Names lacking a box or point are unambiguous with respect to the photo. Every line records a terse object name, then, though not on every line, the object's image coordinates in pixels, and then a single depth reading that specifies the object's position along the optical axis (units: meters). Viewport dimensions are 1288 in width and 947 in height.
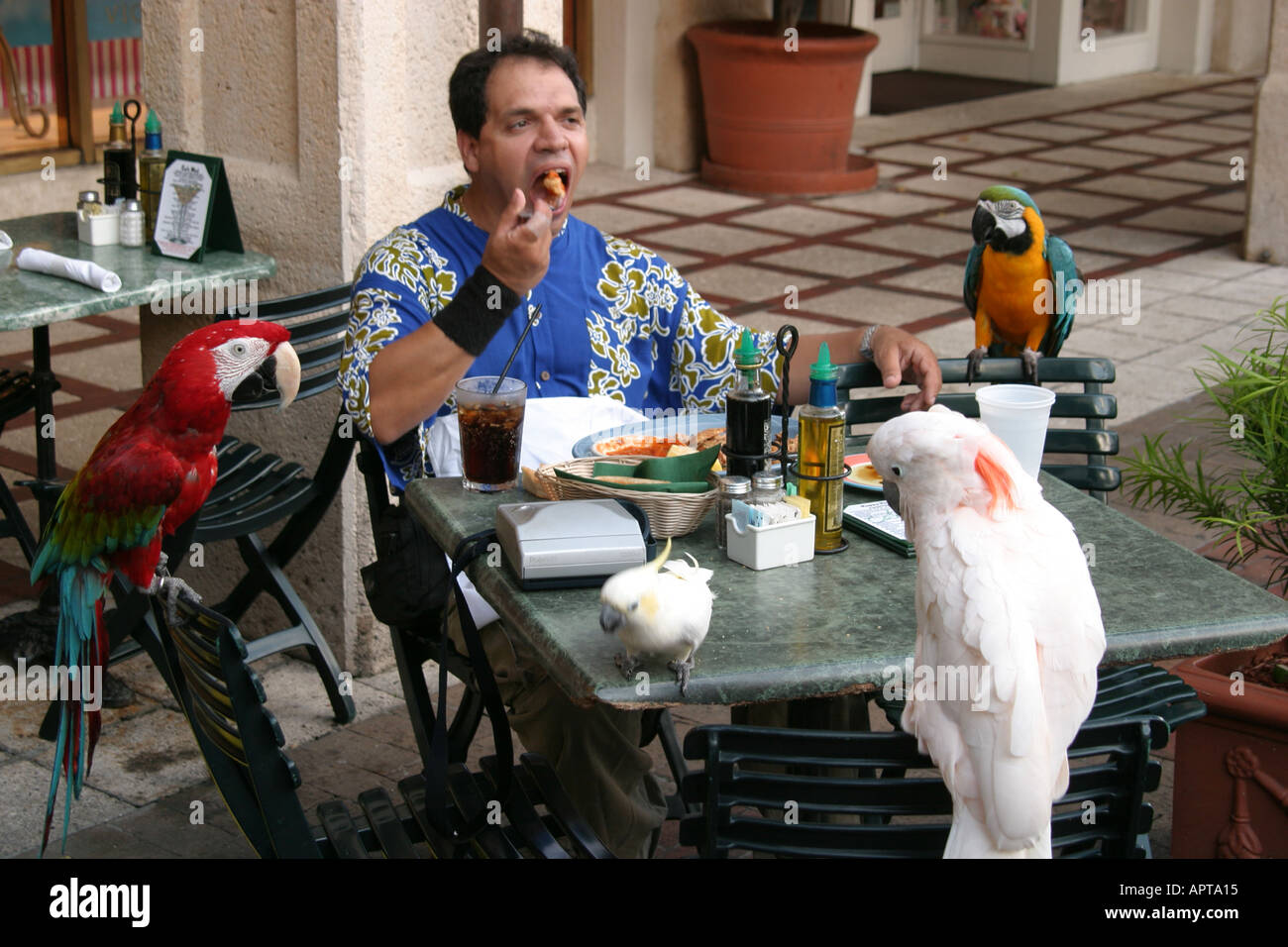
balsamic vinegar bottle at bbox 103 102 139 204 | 3.97
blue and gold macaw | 4.07
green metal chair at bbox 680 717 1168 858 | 1.80
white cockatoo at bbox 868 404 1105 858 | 1.74
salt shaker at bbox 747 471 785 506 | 2.24
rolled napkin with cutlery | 3.57
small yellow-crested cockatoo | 1.79
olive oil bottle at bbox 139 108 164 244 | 3.86
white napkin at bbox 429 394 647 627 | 2.70
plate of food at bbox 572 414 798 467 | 2.51
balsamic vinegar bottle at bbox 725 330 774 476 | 2.34
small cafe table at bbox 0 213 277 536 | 3.45
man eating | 2.50
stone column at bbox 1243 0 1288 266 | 7.91
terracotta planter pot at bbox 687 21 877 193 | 9.41
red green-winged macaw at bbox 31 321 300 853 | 2.75
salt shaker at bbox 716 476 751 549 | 2.25
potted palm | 2.74
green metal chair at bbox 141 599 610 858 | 1.92
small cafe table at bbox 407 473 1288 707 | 1.89
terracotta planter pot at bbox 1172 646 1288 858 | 2.73
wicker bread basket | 2.28
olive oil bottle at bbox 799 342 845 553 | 2.29
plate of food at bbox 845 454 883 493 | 2.55
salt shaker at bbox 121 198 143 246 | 3.93
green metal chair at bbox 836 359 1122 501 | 2.92
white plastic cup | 2.37
